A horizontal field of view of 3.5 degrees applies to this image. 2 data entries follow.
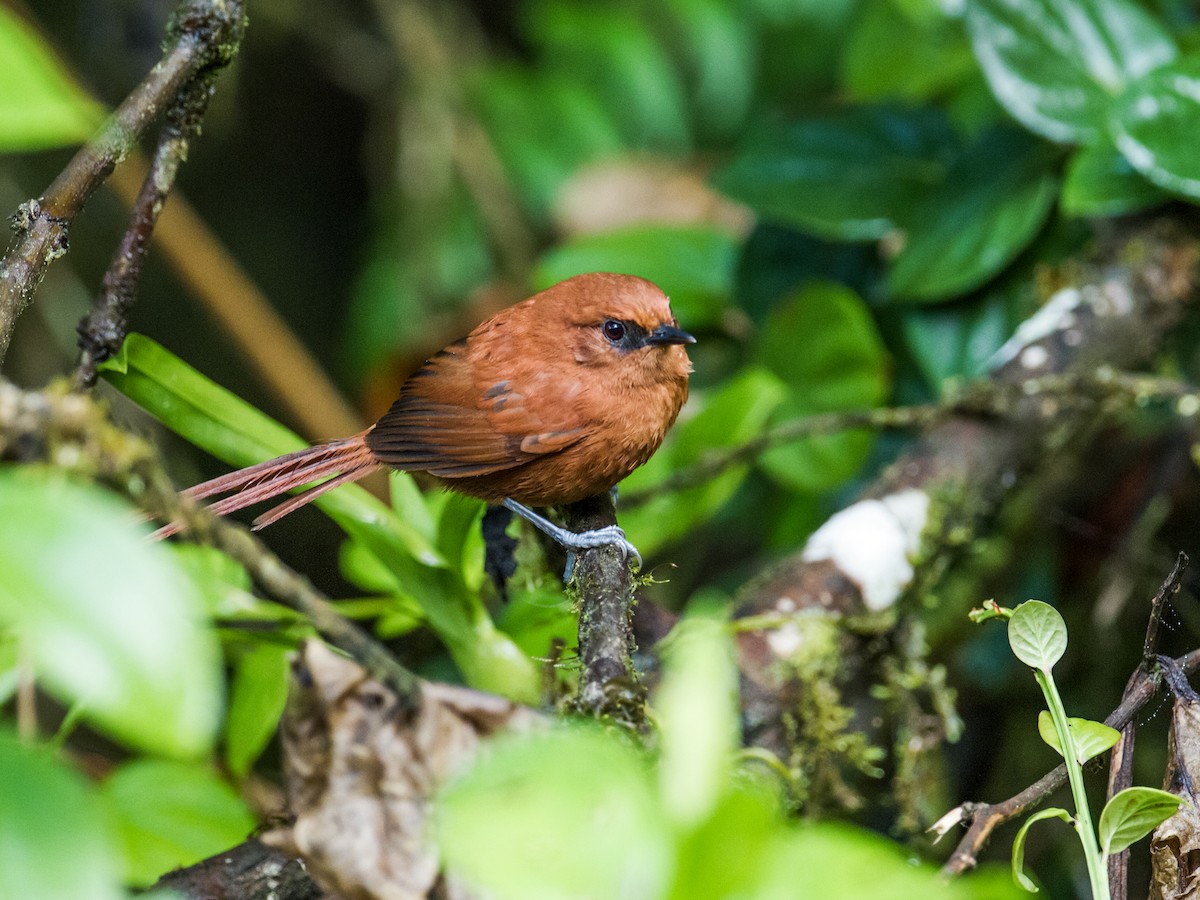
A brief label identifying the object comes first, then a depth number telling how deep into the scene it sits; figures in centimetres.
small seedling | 478
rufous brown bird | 494
